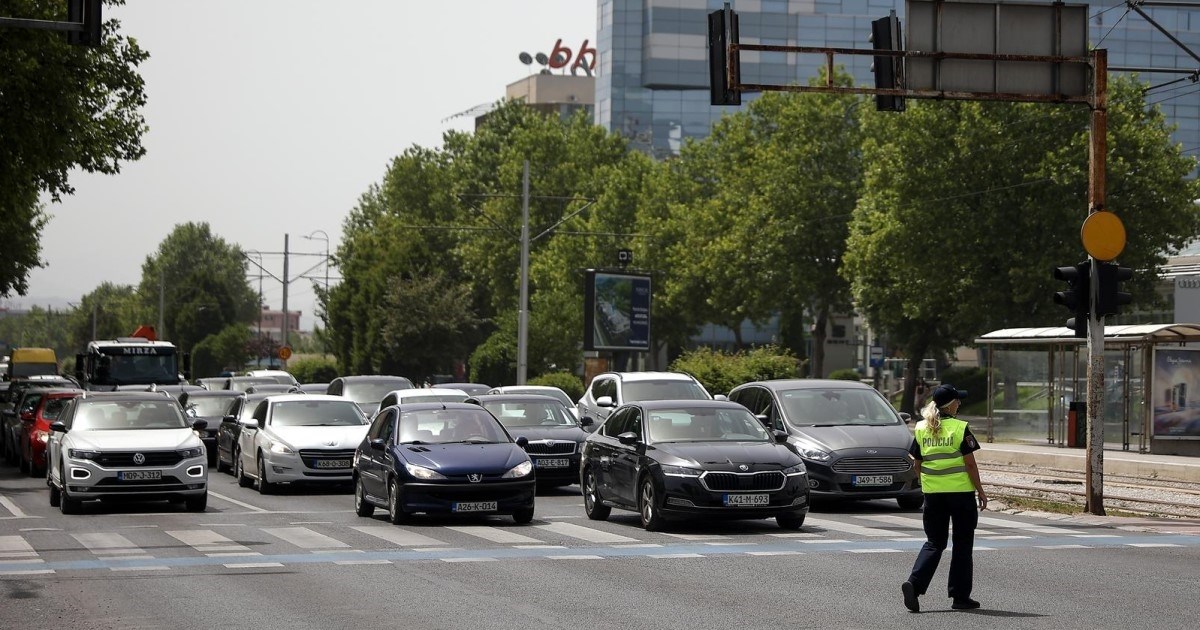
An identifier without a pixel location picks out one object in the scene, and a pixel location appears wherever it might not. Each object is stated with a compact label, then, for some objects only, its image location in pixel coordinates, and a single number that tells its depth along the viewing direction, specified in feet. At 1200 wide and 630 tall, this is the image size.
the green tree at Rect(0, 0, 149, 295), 104.58
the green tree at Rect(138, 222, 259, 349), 511.40
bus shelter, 113.19
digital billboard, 176.76
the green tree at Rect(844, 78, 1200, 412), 175.11
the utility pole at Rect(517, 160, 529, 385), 184.24
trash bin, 121.39
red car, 106.52
